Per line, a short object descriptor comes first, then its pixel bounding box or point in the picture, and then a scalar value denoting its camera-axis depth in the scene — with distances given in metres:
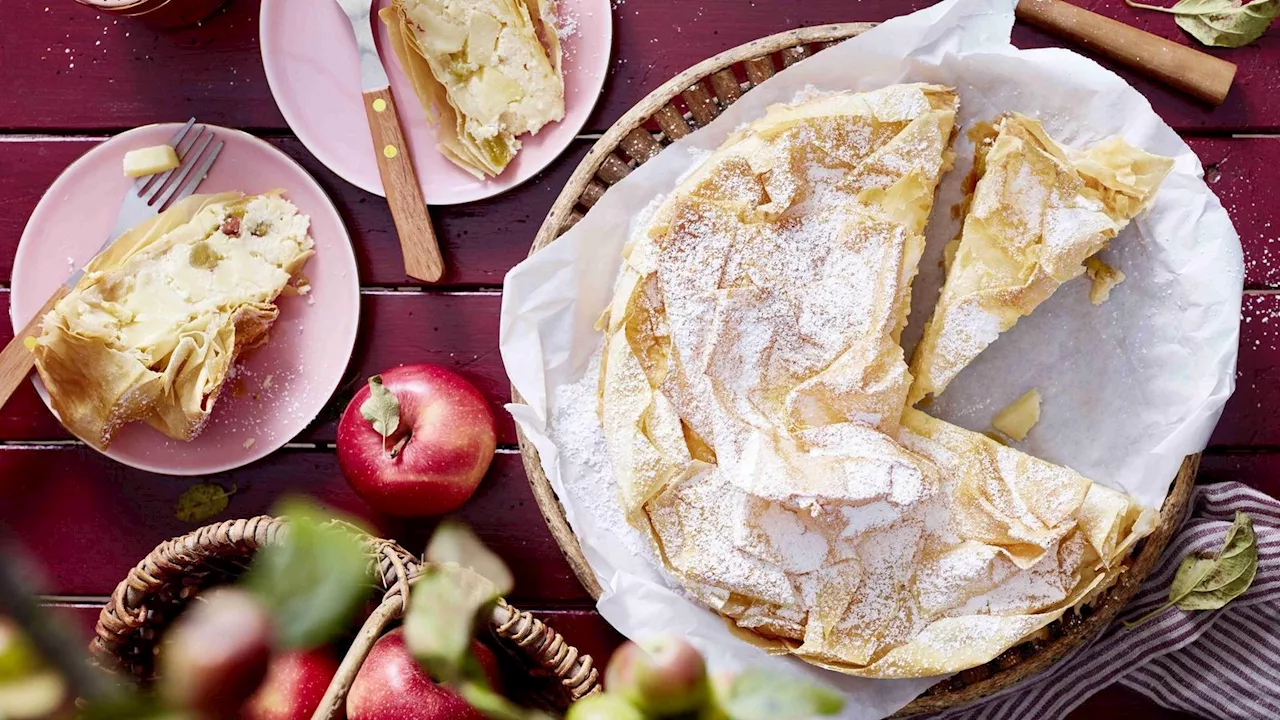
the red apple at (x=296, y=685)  0.79
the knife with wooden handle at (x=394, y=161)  0.90
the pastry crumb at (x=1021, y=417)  0.88
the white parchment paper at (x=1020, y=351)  0.85
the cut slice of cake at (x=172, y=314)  0.88
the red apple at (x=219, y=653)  0.58
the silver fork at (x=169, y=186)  0.91
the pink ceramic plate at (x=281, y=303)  0.91
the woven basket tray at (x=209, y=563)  0.82
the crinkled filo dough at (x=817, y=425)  0.83
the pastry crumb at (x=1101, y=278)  0.87
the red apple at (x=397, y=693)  0.78
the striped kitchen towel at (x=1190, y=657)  0.89
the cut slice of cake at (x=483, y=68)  0.90
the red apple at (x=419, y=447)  0.88
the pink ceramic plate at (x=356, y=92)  0.91
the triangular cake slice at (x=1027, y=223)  0.84
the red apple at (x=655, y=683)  0.60
